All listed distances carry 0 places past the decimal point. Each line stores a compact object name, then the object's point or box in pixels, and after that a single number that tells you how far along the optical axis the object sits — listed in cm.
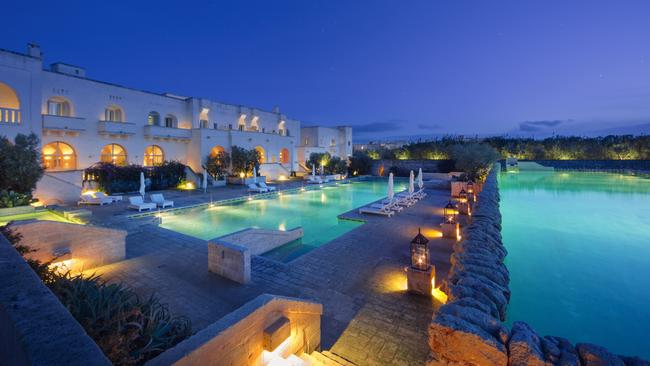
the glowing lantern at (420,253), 477
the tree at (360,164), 3136
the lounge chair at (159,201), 1210
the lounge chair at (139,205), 1134
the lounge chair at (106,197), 1275
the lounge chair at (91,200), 1247
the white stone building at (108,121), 1412
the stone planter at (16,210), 879
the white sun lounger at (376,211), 1106
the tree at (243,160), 2177
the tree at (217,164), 2111
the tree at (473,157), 2572
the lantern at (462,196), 1118
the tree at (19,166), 970
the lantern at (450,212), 810
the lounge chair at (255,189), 1741
